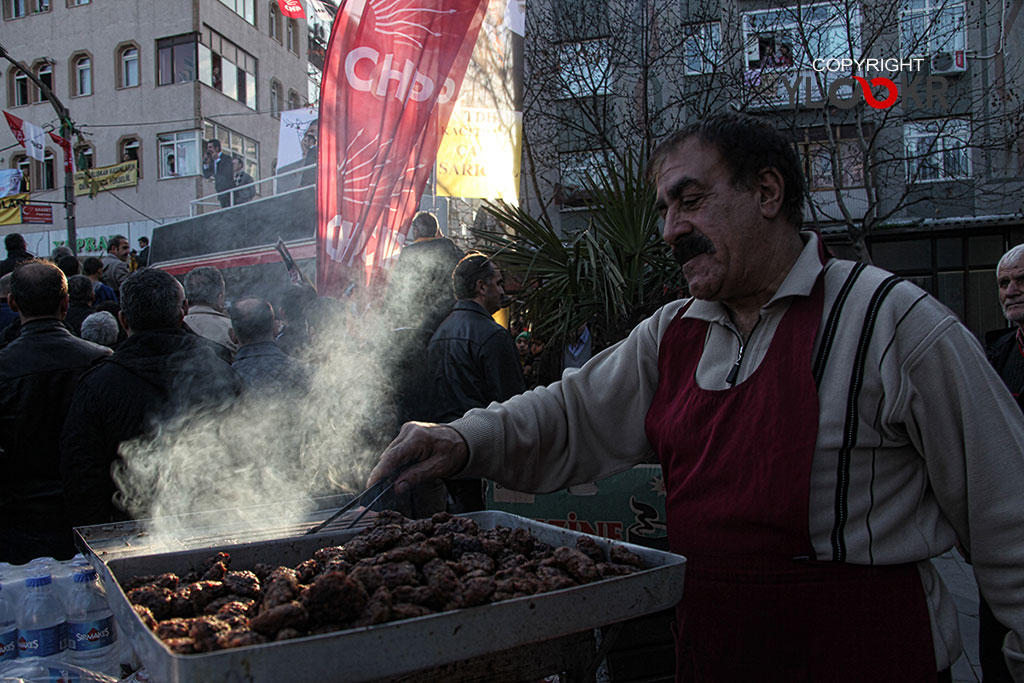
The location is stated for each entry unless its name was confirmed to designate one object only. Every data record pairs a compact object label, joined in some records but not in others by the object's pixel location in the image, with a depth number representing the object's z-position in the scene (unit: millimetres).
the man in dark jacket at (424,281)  5281
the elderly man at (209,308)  4656
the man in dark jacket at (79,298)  5457
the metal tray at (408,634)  1024
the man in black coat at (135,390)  3021
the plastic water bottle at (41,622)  1892
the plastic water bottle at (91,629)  1959
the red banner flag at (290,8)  15297
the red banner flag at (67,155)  15563
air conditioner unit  15491
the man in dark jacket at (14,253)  6520
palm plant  4668
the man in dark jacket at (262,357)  3820
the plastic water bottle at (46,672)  1765
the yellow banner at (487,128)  6473
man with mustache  1574
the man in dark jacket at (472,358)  4262
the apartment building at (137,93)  24609
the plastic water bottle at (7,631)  1860
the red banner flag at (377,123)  4965
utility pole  15054
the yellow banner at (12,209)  21442
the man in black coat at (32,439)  3227
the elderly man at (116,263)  8078
